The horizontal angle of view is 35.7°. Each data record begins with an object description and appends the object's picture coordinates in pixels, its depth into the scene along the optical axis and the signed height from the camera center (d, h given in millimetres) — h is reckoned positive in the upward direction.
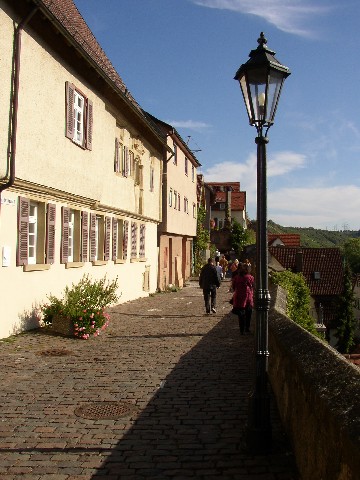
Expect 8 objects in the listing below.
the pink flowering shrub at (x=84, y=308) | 12031 -1241
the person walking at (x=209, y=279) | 16578 -761
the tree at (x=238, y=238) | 65312 +1856
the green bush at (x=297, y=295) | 15857 -1255
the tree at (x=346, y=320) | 53250 -6274
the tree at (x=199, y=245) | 41531 +637
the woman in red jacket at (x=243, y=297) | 12984 -1019
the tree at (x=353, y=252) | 149525 +826
